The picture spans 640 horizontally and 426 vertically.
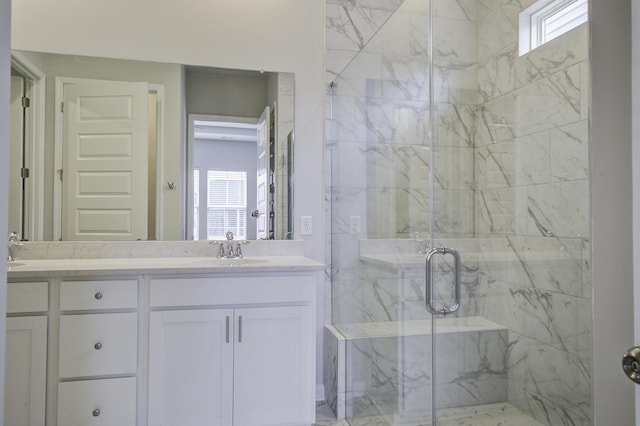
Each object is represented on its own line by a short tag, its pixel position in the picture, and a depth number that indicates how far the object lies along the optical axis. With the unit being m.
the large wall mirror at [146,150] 2.15
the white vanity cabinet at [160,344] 1.70
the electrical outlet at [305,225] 2.46
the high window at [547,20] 1.32
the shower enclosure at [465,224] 1.57
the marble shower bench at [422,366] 1.66
